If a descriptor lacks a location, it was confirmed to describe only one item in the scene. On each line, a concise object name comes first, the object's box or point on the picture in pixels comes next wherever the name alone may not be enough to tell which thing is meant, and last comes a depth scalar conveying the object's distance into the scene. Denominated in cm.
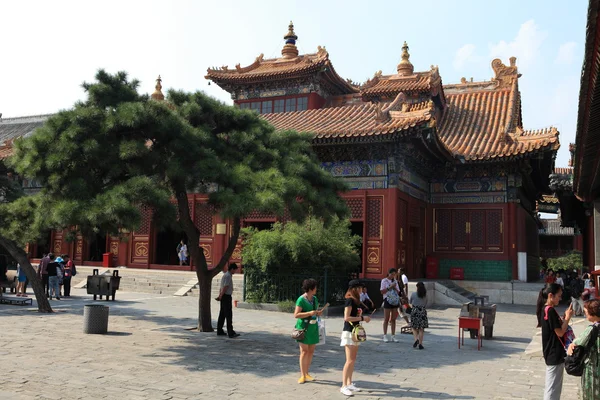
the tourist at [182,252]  2345
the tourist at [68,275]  1783
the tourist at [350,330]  649
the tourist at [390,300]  1066
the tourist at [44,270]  1638
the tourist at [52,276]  1639
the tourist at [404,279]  1485
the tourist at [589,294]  1205
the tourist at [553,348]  543
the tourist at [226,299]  1059
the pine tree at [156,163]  856
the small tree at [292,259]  1558
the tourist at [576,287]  1985
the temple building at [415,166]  1833
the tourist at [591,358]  487
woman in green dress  694
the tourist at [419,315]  985
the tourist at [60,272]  1689
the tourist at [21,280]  1674
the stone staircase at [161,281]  1924
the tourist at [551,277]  1891
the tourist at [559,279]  1895
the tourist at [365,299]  1048
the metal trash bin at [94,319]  1044
